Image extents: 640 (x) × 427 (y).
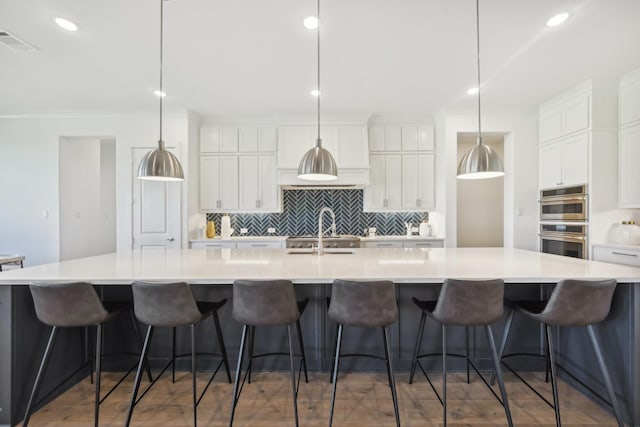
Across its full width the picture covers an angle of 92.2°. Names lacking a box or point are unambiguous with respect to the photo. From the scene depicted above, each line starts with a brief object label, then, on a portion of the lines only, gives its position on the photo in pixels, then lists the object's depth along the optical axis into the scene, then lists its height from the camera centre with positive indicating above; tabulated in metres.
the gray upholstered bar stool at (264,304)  1.63 -0.49
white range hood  4.47 +0.92
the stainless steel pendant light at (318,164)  2.41 +0.38
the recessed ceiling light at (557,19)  2.25 +1.45
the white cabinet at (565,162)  3.49 +0.63
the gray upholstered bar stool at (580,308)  1.63 -0.51
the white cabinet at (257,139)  4.63 +1.11
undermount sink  2.84 -0.37
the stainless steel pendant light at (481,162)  2.30 +0.39
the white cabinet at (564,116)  3.47 +1.17
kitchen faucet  2.72 -0.31
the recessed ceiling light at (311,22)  2.29 +1.45
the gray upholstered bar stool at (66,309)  1.64 -0.52
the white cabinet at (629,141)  3.18 +0.76
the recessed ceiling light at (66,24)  2.32 +1.45
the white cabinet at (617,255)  2.91 -0.42
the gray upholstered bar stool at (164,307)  1.63 -0.50
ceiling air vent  2.50 +1.44
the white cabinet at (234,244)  4.34 -0.44
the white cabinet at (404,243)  4.38 -0.43
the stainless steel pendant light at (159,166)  2.32 +0.36
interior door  4.30 +0.00
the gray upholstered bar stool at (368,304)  1.61 -0.49
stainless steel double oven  3.45 -0.10
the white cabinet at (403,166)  4.62 +0.70
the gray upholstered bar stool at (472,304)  1.62 -0.49
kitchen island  1.75 -0.56
